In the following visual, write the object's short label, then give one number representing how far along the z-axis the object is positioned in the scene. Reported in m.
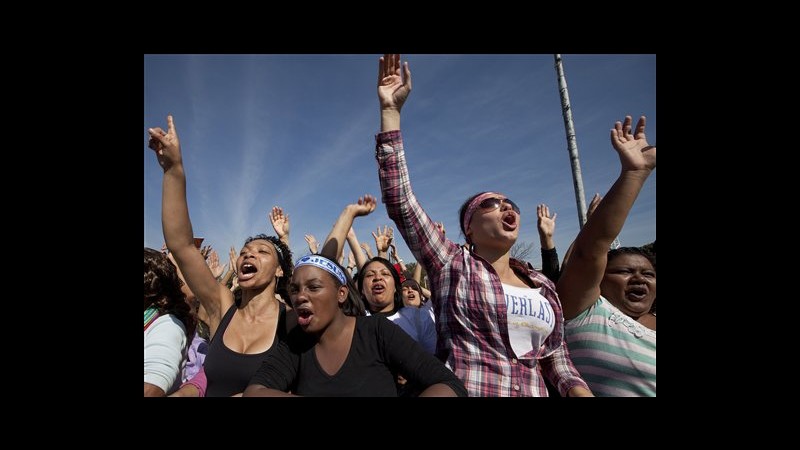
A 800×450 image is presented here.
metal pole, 8.20
